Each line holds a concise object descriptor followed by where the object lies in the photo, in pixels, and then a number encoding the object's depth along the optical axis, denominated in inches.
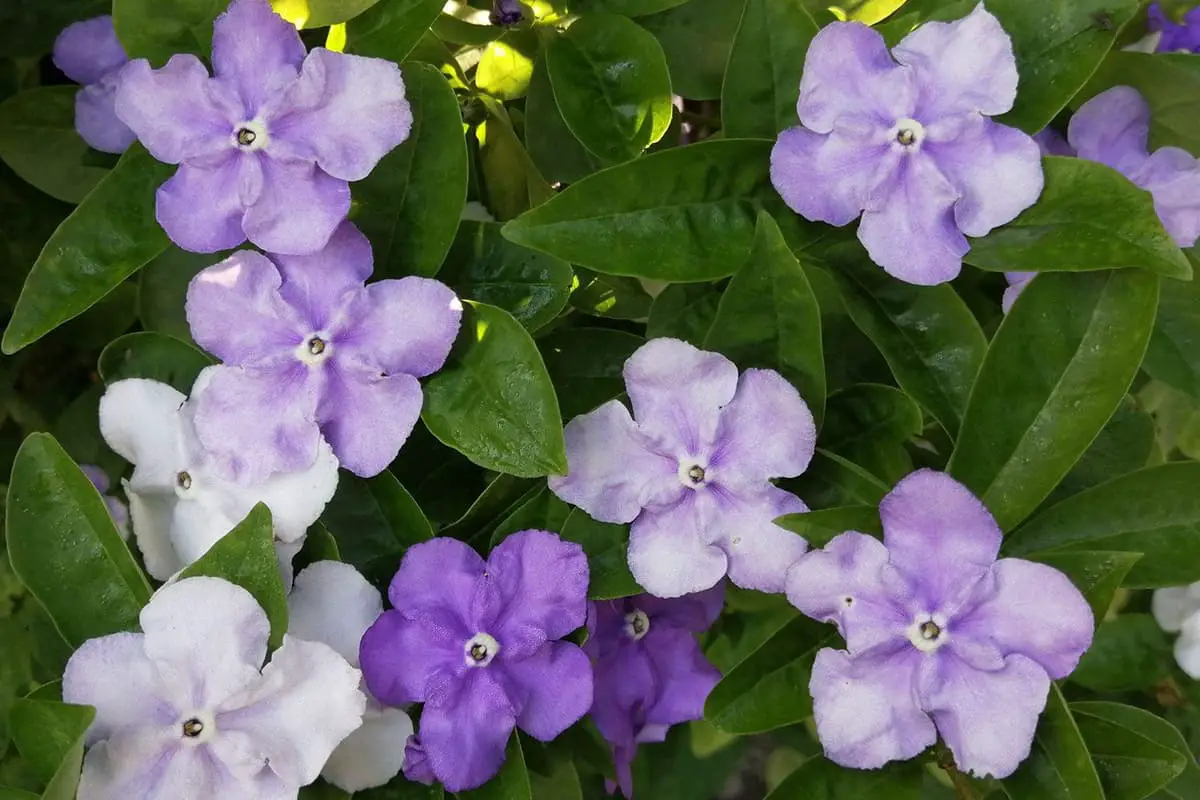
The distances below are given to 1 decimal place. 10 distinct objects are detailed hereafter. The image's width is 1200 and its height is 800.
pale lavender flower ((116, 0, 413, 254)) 17.1
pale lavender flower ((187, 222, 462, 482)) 17.2
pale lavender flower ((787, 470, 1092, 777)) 16.7
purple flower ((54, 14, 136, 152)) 18.9
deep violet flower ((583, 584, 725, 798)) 18.6
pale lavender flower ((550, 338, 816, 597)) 17.2
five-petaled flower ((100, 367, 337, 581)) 17.4
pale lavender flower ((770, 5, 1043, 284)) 17.1
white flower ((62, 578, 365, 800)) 16.6
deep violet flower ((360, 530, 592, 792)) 17.3
